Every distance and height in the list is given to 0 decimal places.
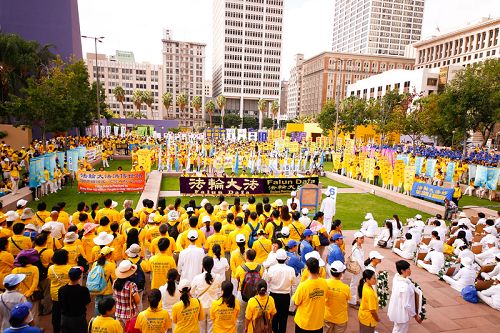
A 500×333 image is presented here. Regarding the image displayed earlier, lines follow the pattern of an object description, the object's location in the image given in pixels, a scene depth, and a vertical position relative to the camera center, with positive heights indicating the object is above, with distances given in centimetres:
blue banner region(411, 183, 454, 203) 1602 -369
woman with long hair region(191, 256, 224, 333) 480 -270
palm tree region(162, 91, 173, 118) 8481 +555
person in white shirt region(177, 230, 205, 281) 580 -266
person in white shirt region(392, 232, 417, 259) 988 -400
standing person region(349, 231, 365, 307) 654 -286
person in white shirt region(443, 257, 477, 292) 780 -383
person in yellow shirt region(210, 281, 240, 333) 416 -262
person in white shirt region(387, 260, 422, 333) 504 -292
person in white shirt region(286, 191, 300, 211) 1187 -312
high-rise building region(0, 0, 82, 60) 3694 +1197
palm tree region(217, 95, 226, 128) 9006 +586
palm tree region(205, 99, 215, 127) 8401 +377
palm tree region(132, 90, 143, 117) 7925 +550
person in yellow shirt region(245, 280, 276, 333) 426 -257
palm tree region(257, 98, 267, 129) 8801 +485
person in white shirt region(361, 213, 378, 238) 1148 -392
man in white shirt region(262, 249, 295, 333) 509 -275
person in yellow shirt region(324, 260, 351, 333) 470 -276
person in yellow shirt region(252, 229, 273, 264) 609 -251
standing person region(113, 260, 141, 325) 442 -256
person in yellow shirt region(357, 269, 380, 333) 480 -285
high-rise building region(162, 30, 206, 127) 11419 +1829
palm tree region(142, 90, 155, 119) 7831 +548
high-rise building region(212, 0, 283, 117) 9906 +2400
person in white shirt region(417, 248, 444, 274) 881 -396
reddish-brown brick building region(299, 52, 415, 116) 10402 +1921
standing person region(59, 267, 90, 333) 428 -260
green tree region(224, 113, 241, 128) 8912 +32
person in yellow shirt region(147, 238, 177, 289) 545 -259
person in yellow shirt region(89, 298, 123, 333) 369 -246
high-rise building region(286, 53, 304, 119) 13888 +1617
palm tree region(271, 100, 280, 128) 8888 +411
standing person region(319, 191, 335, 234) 1139 -316
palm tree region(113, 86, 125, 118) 7650 +649
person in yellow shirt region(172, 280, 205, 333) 402 -256
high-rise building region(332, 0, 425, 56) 12462 +4135
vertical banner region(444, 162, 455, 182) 2036 -304
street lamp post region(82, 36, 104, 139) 2752 +723
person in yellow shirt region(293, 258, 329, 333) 448 -262
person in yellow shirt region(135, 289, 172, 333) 391 -255
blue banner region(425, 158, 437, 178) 2102 -294
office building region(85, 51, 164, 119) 10462 +1359
